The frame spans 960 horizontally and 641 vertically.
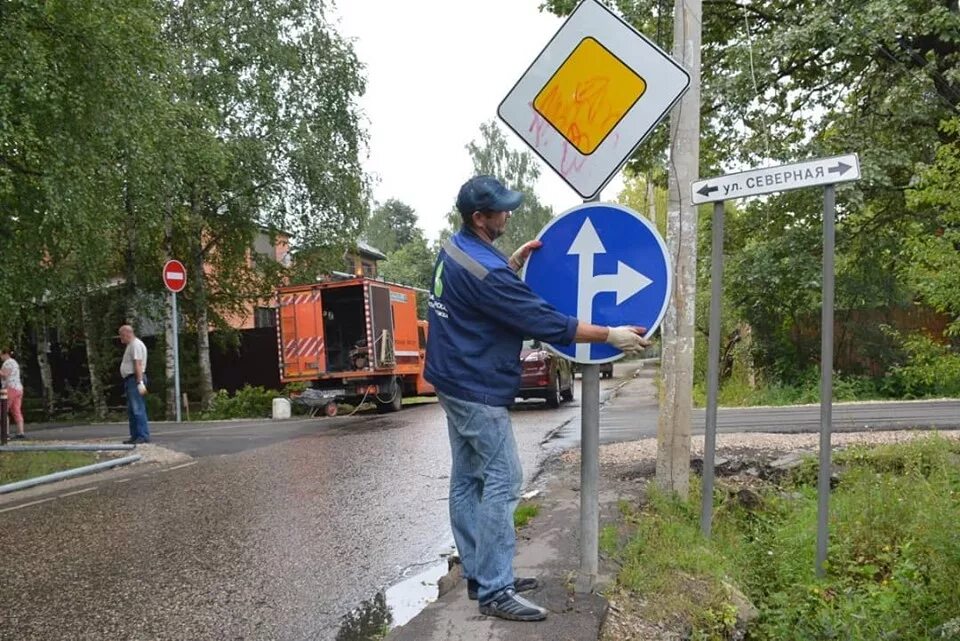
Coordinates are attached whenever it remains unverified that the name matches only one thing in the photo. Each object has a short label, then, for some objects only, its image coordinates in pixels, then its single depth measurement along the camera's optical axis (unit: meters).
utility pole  5.64
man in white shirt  11.87
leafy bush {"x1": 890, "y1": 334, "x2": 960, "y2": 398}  10.51
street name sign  4.10
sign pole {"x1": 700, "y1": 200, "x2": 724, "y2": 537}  4.75
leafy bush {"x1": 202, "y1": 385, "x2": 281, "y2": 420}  20.73
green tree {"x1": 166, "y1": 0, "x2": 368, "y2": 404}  20.36
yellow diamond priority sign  3.50
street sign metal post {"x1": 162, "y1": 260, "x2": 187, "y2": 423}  16.20
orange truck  18.22
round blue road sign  3.50
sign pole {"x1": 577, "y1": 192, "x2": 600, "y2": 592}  3.64
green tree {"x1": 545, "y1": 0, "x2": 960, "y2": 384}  13.02
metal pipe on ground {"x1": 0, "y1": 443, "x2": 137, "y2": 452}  11.55
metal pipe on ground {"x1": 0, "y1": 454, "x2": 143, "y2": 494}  8.38
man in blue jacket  3.28
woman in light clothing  16.78
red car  16.42
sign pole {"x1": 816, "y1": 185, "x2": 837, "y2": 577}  4.18
